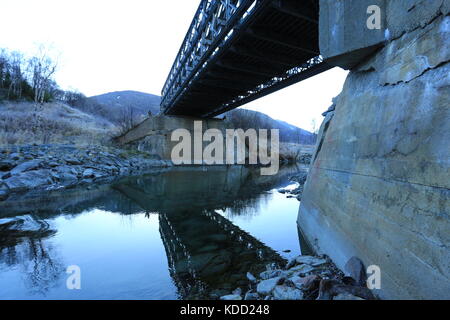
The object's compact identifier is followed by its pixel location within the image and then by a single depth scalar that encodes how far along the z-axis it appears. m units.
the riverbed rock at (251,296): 3.11
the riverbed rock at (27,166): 11.87
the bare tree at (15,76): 37.34
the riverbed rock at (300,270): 3.67
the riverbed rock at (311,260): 3.98
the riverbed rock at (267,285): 3.19
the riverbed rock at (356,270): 2.98
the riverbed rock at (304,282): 3.01
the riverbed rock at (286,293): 2.87
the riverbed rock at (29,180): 10.86
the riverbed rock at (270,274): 3.78
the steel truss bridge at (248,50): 8.63
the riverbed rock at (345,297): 2.52
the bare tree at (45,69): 24.56
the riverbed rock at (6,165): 11.81
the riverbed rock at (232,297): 3.17
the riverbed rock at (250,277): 3.79
